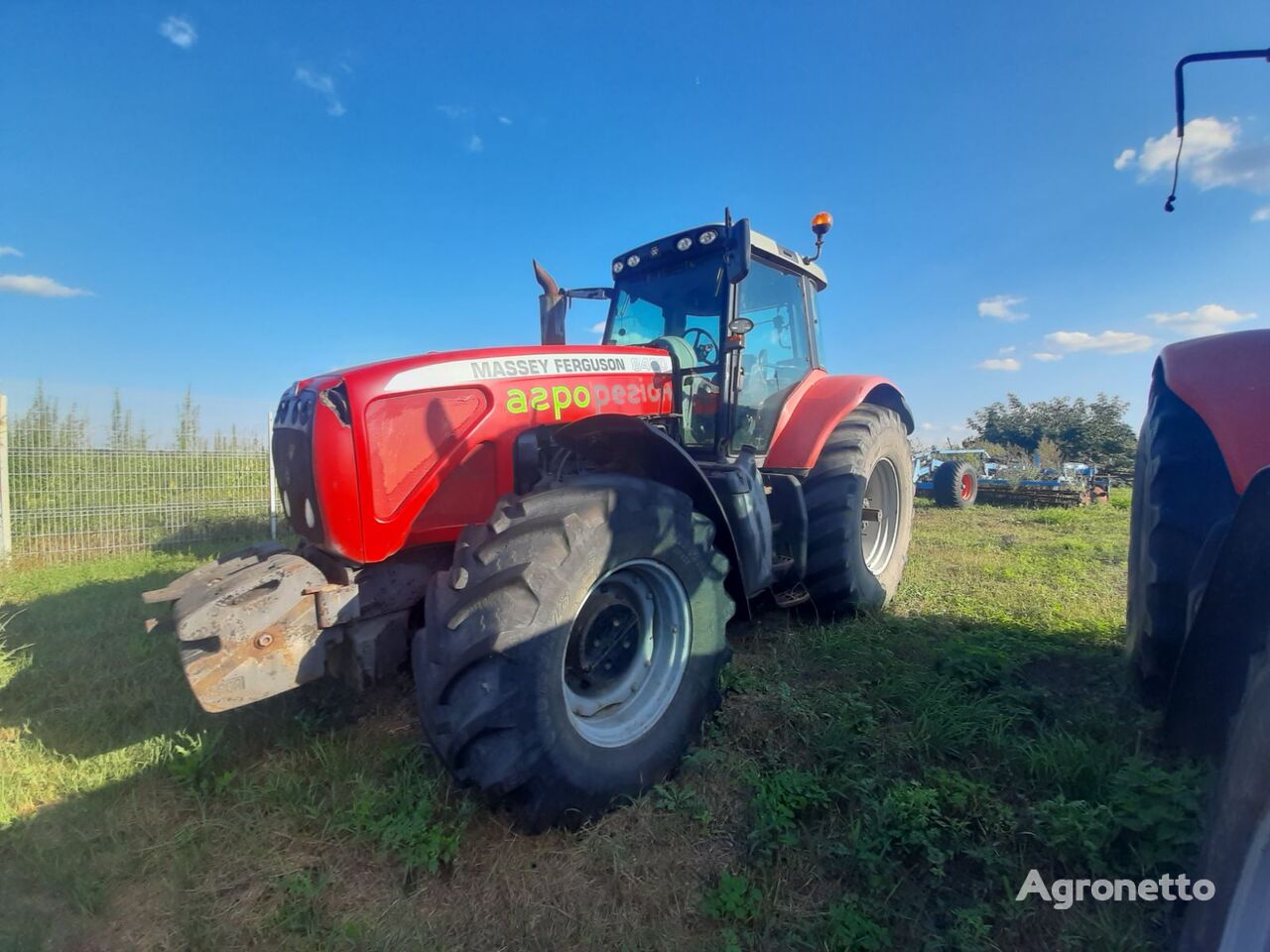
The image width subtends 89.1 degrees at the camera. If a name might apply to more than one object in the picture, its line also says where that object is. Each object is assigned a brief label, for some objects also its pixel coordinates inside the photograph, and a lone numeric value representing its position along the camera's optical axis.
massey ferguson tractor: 1.95
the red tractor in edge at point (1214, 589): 1.18
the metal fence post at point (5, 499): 6.71
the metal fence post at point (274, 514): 8.20
